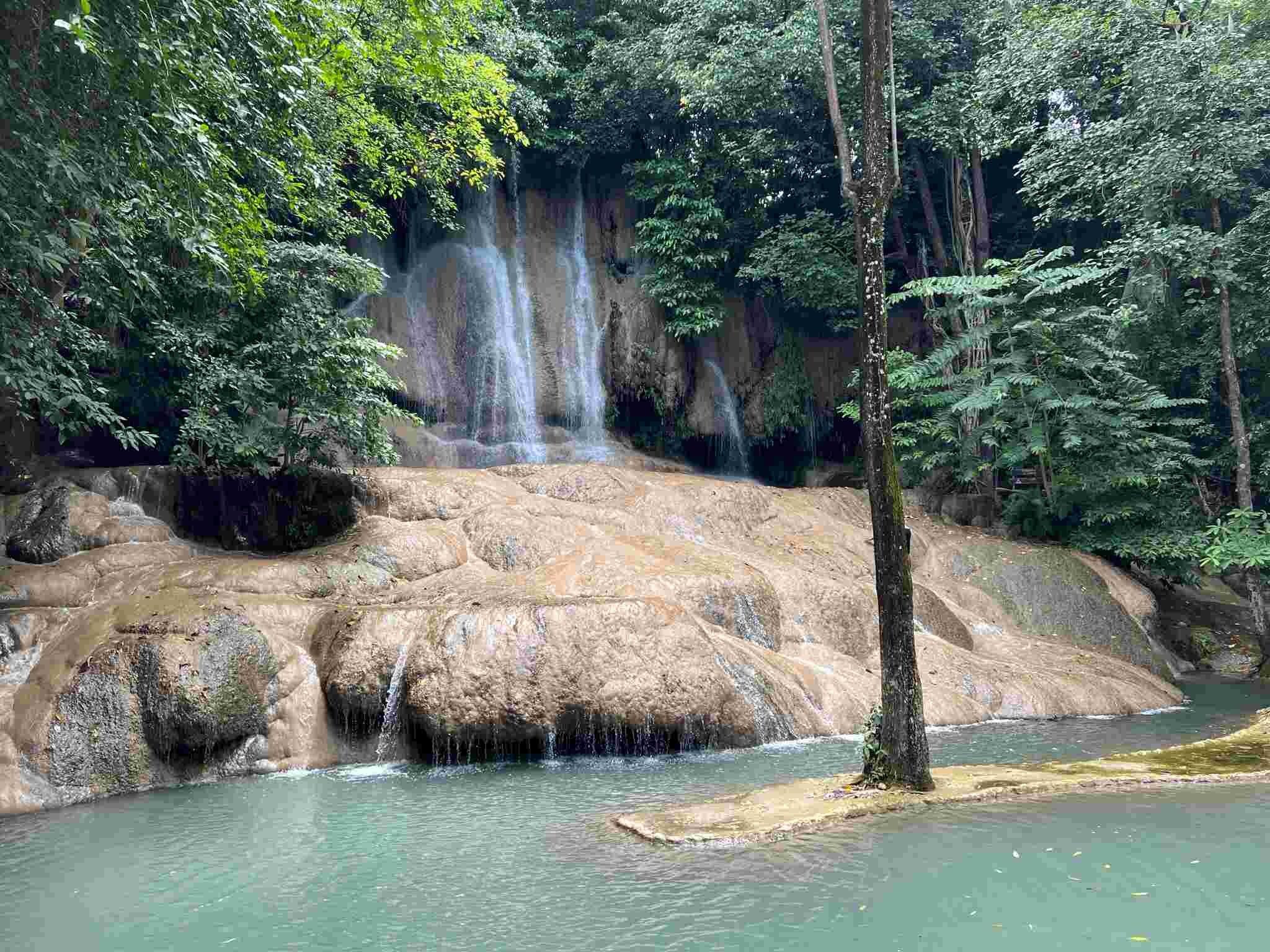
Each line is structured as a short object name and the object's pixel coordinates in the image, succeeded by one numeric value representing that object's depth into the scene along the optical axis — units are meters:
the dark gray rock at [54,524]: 12.69
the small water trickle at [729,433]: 24.33
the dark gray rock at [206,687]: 10.10
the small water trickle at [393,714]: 11.12
